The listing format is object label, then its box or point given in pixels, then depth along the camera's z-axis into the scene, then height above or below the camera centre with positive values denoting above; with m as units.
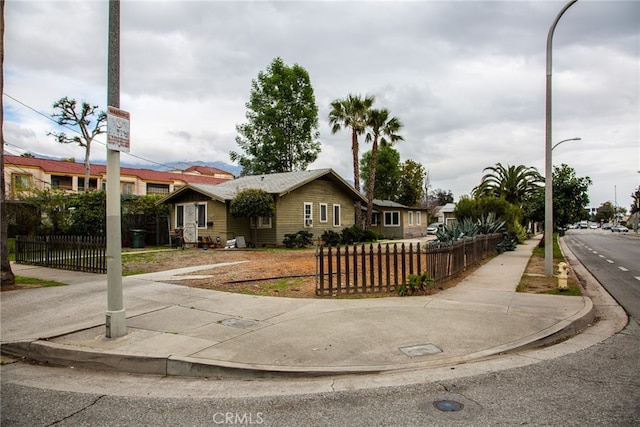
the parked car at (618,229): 74.36 -2.49
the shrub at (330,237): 25.72 -1.07
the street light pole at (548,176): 12.04 +1.19
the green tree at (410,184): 56.88 +4.66
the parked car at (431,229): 49.63 -1.31
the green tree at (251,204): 22.34 +0.89
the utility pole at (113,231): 5.85 -0.12
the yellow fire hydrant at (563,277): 9.42 -1.36
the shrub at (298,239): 23.72 -1.10
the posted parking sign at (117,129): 5.74 +1.29
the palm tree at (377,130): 34.66 +7.39
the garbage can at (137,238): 24.09 -0.91
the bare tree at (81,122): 41.88 +10.42
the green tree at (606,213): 146.38 +0.87
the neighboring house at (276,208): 23.94 +0.74
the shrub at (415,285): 8.98 -1.45
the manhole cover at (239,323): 6.55 -1.63
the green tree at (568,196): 21.58 +1.05
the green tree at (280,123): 41.22 +9.68
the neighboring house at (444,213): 68.62 +0.81
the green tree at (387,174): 55.50 +5.96
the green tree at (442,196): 92.88 +4.87
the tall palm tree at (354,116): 34.50 +8.53
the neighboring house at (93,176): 48.81 +6.15
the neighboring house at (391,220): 38.53 -0.12
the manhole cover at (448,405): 3.84 -1.74
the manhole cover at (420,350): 5.34 -1.71
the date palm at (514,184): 43.28 +3.45
